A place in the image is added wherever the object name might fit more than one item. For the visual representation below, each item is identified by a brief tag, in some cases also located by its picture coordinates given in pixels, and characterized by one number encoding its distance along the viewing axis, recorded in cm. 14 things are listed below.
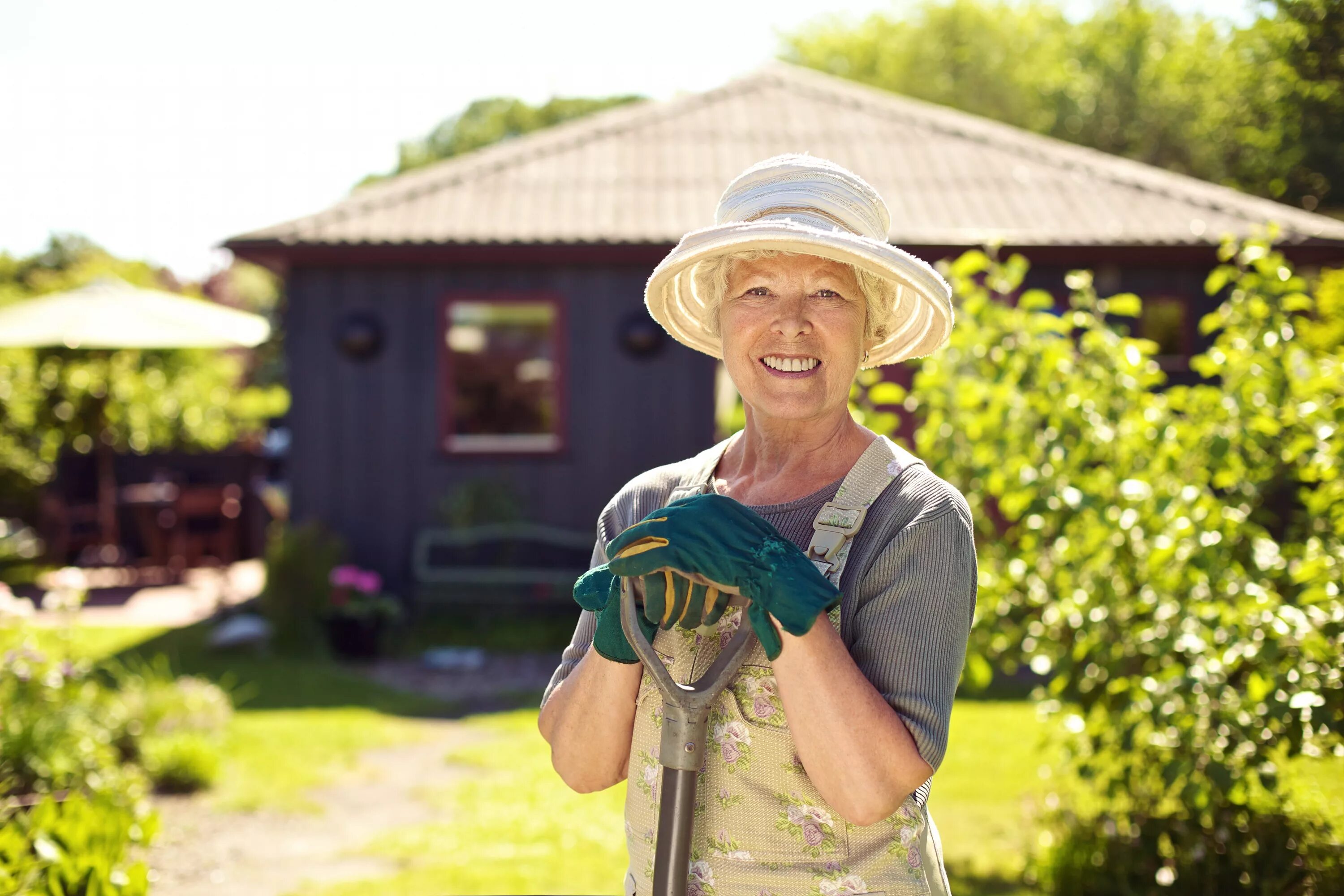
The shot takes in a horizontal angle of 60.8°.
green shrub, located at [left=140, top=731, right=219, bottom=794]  557
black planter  888
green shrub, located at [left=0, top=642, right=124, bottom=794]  435
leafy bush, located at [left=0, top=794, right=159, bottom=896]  317
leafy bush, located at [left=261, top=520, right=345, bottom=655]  905
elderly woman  153
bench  985
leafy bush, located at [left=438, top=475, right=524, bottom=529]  996
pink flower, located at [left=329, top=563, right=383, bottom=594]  916
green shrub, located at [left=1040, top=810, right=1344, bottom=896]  347
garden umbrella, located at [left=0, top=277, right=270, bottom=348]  918
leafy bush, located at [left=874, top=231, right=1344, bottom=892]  325
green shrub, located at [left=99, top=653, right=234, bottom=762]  561
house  981
